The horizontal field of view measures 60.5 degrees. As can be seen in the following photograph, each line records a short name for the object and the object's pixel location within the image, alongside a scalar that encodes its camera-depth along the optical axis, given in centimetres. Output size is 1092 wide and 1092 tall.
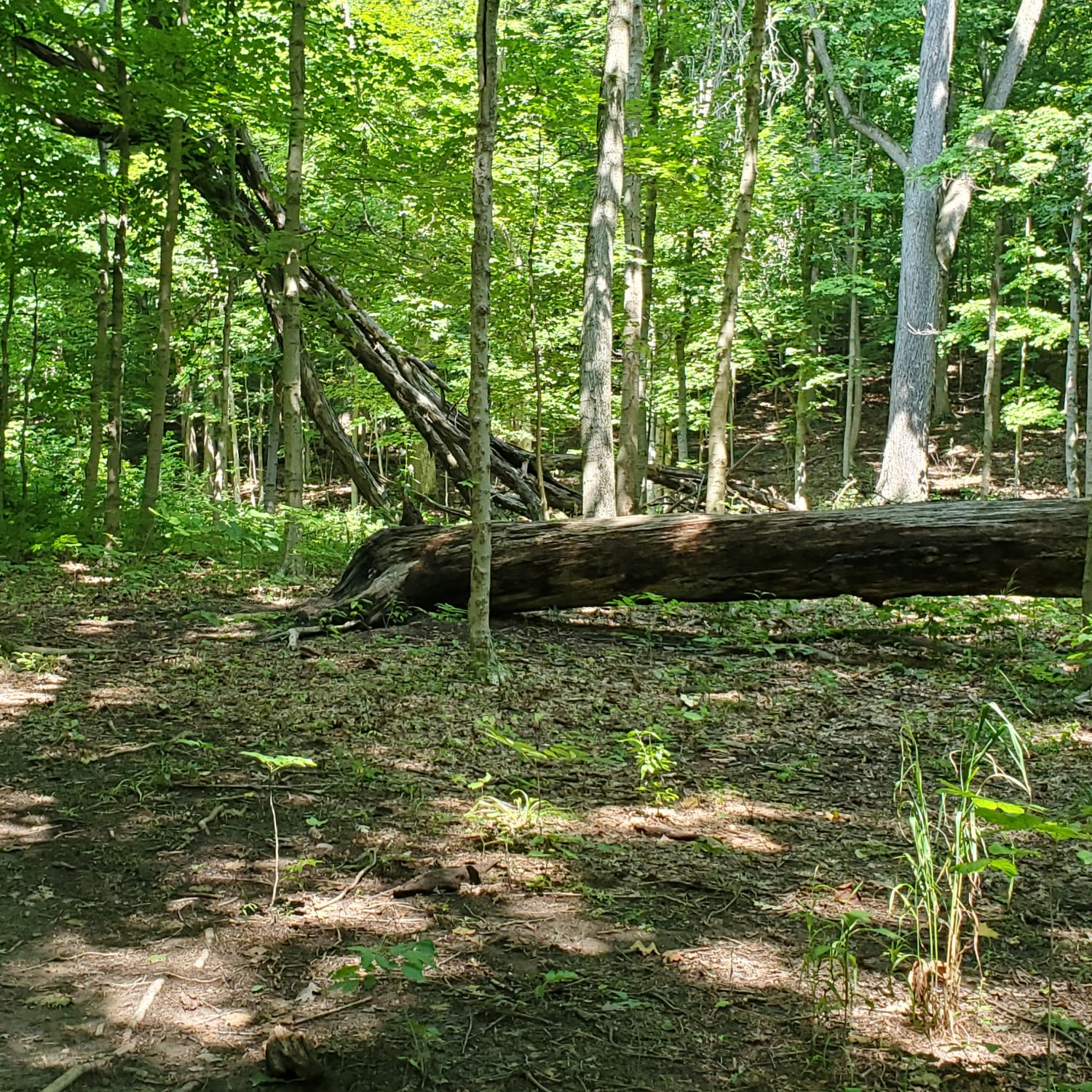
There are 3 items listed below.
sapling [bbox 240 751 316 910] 339
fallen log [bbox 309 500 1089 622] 728
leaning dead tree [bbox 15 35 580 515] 1148
